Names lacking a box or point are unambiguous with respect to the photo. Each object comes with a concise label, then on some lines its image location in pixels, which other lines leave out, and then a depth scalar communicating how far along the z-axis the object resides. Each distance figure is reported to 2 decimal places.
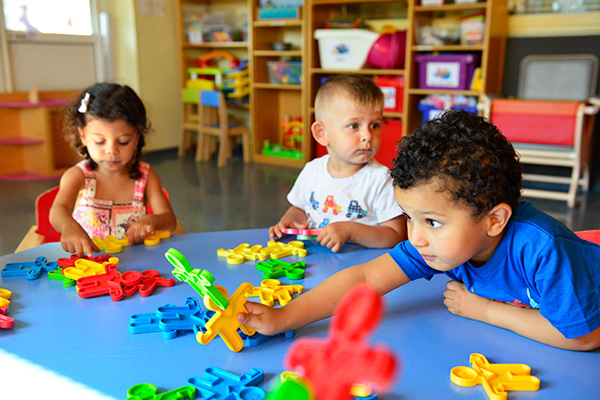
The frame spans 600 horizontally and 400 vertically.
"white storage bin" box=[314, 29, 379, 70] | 4.40
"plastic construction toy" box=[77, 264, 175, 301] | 0.93
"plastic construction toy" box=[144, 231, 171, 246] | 1.23
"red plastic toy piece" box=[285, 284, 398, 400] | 0.29
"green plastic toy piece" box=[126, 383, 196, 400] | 0.61
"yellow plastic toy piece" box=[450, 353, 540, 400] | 0.65
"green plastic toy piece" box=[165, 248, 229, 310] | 0.68
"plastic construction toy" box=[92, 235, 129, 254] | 1.18
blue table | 0.67
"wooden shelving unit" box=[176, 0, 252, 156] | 5.52
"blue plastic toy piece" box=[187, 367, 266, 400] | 0.63
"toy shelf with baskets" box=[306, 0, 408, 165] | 4.46
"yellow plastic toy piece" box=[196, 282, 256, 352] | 0.72
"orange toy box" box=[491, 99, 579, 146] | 3.40
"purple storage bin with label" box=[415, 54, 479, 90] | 4.02
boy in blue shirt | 0.75
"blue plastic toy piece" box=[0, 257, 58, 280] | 1.03
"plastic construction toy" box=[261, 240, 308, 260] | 1.15
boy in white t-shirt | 1.44
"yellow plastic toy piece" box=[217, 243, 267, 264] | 1.11
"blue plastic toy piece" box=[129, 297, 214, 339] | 0.79
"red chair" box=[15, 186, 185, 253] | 1.61
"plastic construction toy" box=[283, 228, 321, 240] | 1.27
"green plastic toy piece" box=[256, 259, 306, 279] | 1.03
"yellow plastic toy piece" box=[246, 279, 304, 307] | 0.90
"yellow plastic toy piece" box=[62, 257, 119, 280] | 1.02
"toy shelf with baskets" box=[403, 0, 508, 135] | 3.91
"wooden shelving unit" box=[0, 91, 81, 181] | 4.43
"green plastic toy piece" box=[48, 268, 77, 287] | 0.98
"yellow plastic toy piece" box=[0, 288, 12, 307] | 0.88
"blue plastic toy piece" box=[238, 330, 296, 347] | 0.76
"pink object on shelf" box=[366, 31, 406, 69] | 4.31
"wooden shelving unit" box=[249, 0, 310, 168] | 4.96
